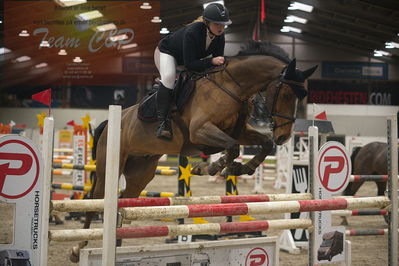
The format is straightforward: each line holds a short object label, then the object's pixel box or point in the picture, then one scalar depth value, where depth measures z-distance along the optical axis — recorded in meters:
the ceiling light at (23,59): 11.77
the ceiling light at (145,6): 9.68
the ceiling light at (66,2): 8.40
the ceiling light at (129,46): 11.40
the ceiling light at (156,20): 9.38
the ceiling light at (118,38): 10.08
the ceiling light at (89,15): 8.70
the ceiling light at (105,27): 9.04
